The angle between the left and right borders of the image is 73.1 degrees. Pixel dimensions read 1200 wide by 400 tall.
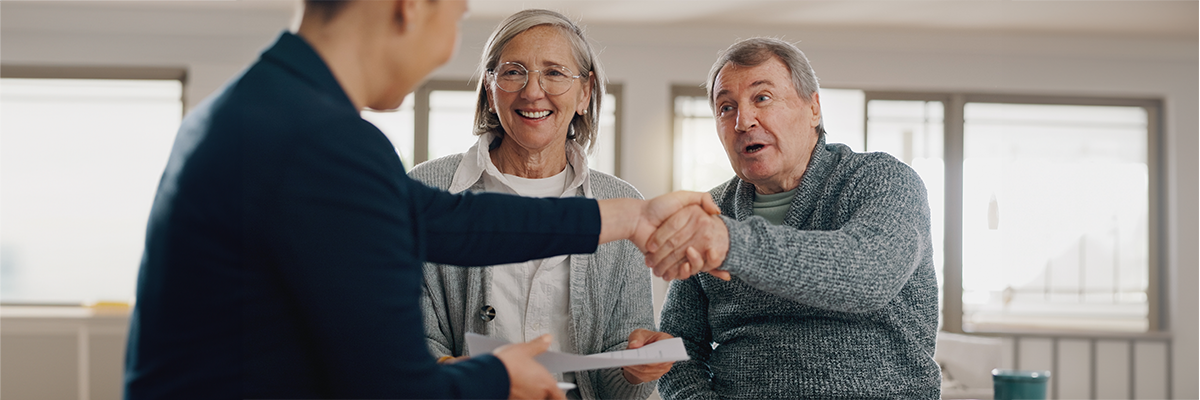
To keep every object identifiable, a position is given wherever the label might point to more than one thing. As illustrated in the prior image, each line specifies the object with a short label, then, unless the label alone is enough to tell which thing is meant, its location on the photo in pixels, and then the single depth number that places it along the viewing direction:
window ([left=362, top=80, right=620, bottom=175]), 5.48
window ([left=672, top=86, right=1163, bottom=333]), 5.55
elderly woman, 1.56
